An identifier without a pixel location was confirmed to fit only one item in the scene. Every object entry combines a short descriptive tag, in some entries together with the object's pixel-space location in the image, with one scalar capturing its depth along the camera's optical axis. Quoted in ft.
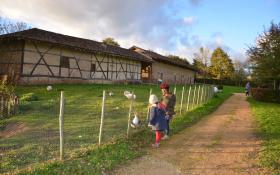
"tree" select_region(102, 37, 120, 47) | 112.67
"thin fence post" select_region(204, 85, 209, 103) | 45.90
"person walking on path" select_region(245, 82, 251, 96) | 67.77
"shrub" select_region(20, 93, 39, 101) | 30.44
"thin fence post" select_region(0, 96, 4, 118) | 23.13
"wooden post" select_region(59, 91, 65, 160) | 13.36
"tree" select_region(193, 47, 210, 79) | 141.80
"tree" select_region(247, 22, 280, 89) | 50.26
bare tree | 52.14
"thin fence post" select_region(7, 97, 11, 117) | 23.56
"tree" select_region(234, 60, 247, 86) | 130.20
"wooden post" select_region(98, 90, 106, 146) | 15.92
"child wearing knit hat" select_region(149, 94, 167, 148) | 16.71
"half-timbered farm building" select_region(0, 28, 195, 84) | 44.83
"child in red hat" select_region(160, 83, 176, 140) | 18.58
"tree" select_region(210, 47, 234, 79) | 130.27
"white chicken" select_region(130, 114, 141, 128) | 20.90
